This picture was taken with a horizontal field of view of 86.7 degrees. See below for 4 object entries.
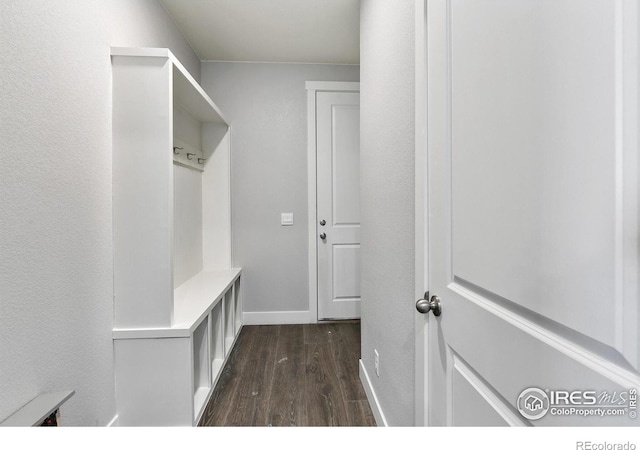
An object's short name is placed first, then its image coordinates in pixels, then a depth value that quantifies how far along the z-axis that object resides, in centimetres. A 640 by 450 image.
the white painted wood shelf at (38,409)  99
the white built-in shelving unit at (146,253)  159
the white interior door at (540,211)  42
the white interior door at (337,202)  325
